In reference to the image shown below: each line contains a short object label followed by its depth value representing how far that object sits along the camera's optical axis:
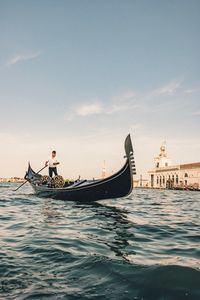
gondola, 8.26
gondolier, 13.49
